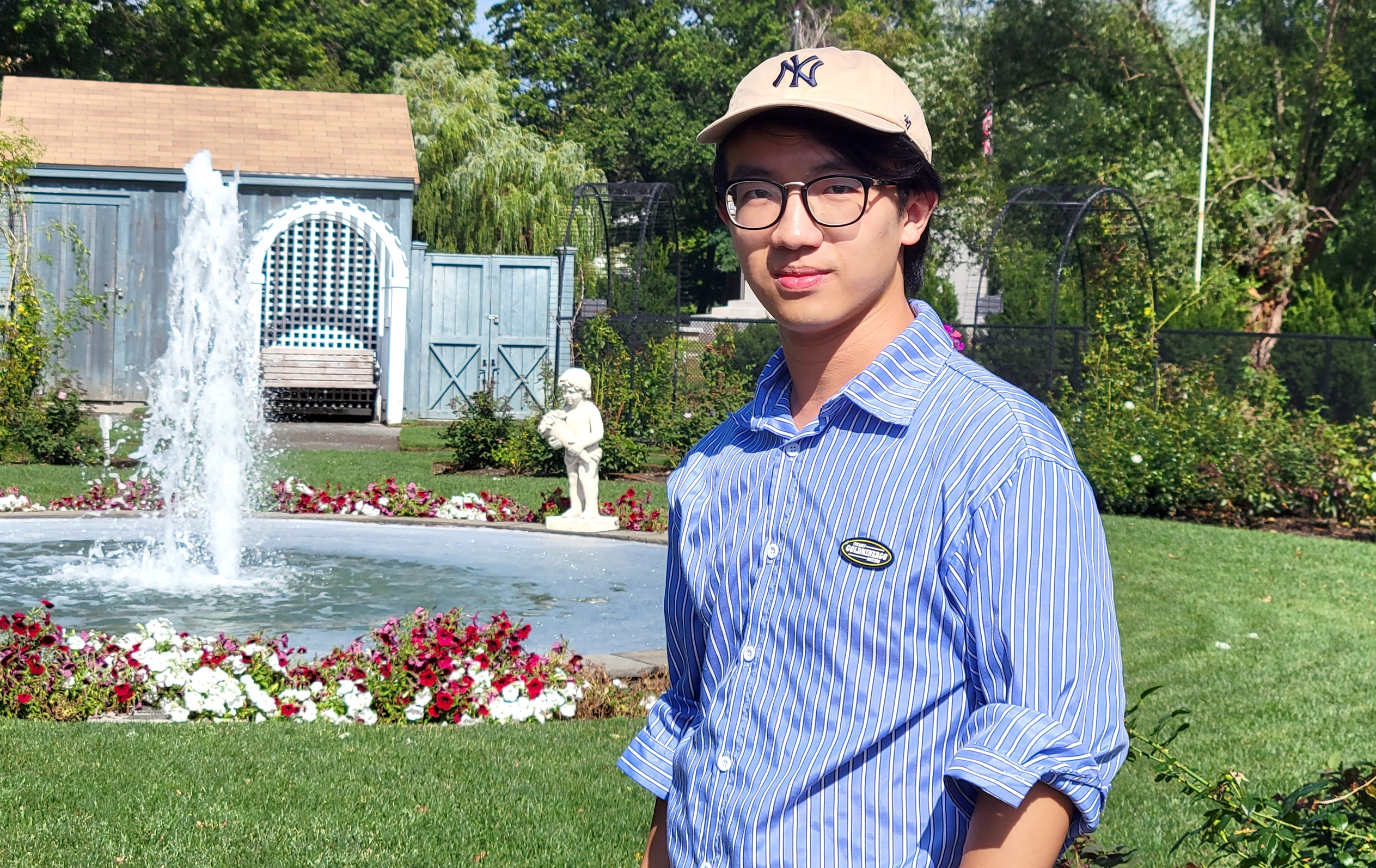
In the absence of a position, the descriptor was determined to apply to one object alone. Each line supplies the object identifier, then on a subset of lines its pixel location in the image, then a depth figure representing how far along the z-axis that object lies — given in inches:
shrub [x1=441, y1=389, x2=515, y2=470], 630.5
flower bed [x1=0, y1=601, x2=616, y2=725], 248.2
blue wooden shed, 823.7
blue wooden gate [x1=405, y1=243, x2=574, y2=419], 857.5
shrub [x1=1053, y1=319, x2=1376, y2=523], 547.2
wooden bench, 831.7
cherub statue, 457.7
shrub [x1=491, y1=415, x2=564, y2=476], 622.5
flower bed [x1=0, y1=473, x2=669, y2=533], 479.5
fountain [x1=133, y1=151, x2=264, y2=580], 416.2
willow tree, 1043.3
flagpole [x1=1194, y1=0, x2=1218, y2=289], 957.8
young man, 61.2
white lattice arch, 834.2
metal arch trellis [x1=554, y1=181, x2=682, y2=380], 724.0
